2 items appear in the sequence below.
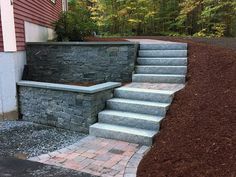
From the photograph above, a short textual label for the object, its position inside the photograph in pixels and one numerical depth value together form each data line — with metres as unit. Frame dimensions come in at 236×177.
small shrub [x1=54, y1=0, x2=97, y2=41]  5.79
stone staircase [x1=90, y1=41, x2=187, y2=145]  3.23
